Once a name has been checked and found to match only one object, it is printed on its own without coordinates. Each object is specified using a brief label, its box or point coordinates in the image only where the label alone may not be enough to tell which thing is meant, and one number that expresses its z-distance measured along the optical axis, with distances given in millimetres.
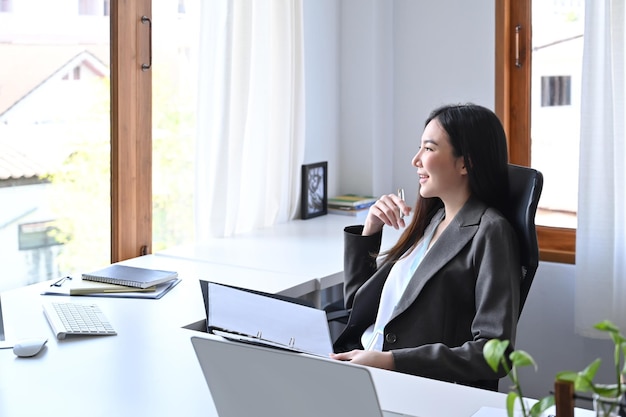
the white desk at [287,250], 2769
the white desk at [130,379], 1593
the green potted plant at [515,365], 969
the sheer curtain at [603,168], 3084
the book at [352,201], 3746
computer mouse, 1903
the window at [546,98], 3456
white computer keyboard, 2066
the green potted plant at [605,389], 980
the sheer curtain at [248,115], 3109
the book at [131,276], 2502
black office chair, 2059
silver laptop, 1141
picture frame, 3654
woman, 1952
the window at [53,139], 2654
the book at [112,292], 2442
